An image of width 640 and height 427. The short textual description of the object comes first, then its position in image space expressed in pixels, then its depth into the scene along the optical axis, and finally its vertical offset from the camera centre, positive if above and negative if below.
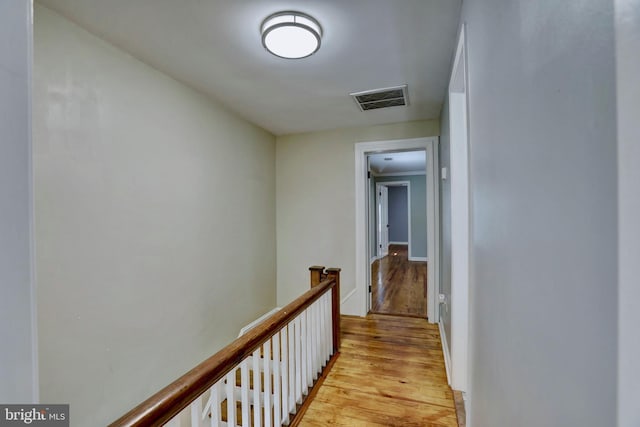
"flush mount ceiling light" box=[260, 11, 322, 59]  1.50 +1.03
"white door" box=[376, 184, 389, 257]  7.78 -0.12
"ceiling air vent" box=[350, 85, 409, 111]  2.42 +1.08
